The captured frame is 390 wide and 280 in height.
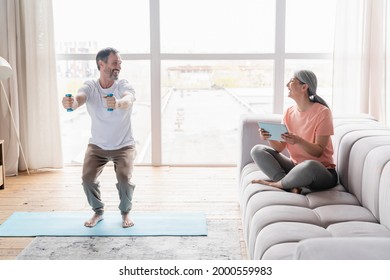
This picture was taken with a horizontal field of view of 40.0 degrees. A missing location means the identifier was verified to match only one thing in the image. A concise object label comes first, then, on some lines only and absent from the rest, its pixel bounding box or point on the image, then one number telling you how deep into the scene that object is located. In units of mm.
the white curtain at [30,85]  4711
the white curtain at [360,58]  4574
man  3289
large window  4973
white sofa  2170
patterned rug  2863
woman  2805
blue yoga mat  3229
